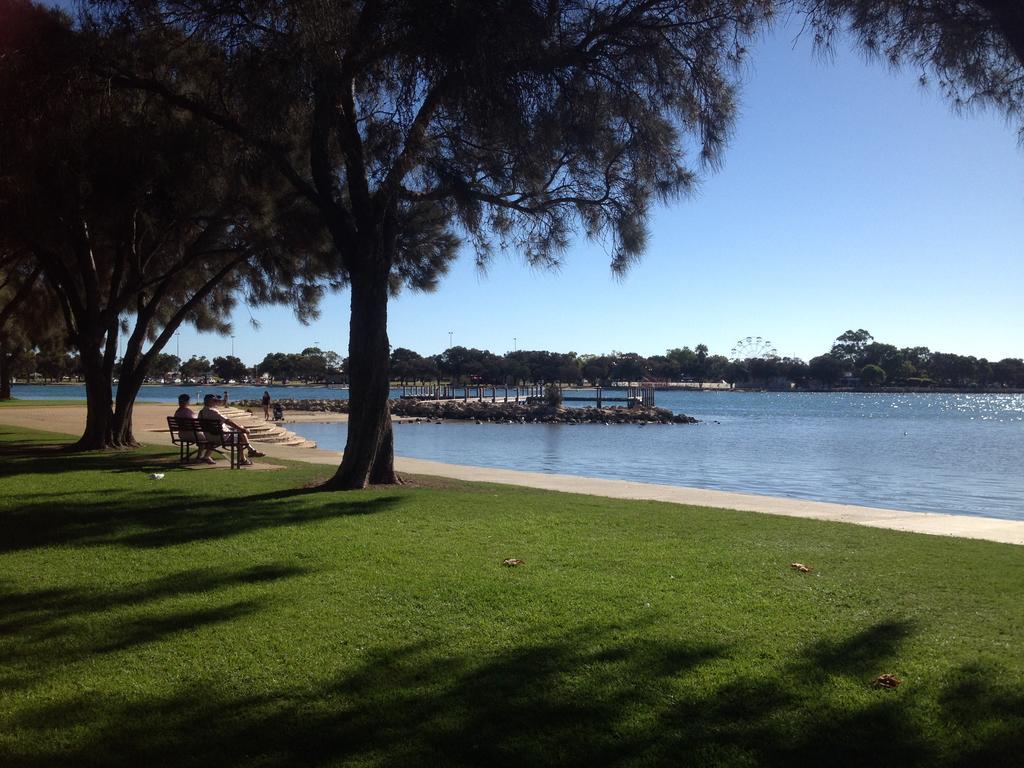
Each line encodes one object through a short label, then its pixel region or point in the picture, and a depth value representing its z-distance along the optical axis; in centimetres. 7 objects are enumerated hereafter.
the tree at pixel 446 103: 941
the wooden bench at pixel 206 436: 1570
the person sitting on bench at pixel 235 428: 1571
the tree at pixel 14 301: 2195
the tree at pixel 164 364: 14342
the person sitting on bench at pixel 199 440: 1598
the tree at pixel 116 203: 1075
